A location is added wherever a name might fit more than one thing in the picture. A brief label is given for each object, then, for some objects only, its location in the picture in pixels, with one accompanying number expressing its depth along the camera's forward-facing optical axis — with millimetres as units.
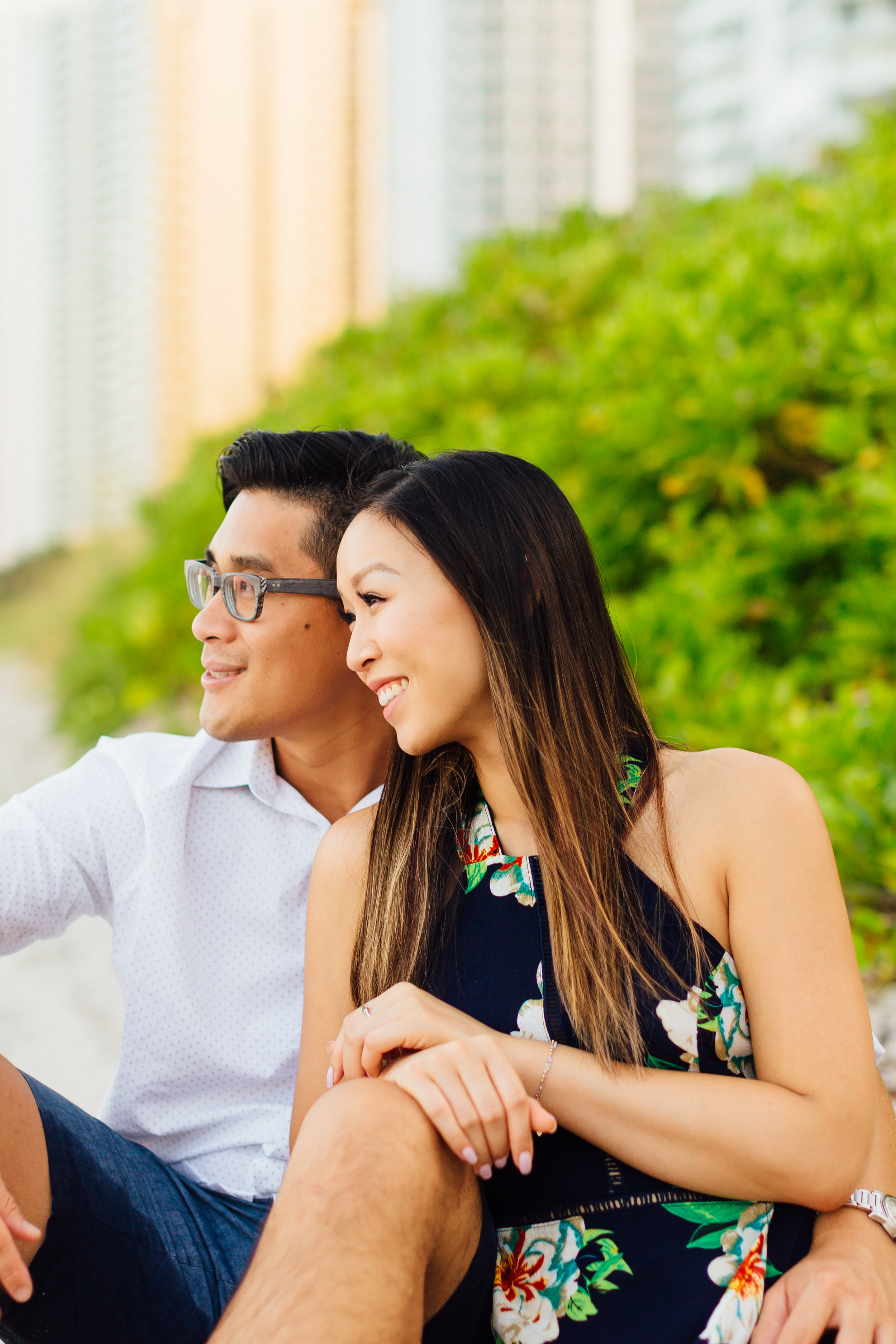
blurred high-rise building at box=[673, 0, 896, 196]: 46688
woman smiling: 1479
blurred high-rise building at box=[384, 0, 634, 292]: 93000
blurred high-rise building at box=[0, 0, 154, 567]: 70125
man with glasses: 1654
